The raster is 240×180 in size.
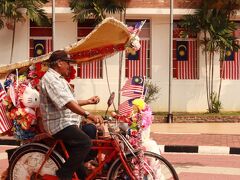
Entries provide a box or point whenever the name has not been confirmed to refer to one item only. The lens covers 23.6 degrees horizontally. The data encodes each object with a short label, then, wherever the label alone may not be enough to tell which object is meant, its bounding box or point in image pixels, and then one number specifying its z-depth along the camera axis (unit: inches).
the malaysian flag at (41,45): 929.5
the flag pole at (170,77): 799.7
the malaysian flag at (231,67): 935.0
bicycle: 255.3
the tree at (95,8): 850.1
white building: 919.7
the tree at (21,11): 832.3
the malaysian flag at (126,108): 269.6
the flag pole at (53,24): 790.8
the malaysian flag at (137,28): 279.5
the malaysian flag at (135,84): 278.8
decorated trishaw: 256.5
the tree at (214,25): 852.0
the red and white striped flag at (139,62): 936.9
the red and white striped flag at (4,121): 274.7
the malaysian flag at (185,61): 935.7
